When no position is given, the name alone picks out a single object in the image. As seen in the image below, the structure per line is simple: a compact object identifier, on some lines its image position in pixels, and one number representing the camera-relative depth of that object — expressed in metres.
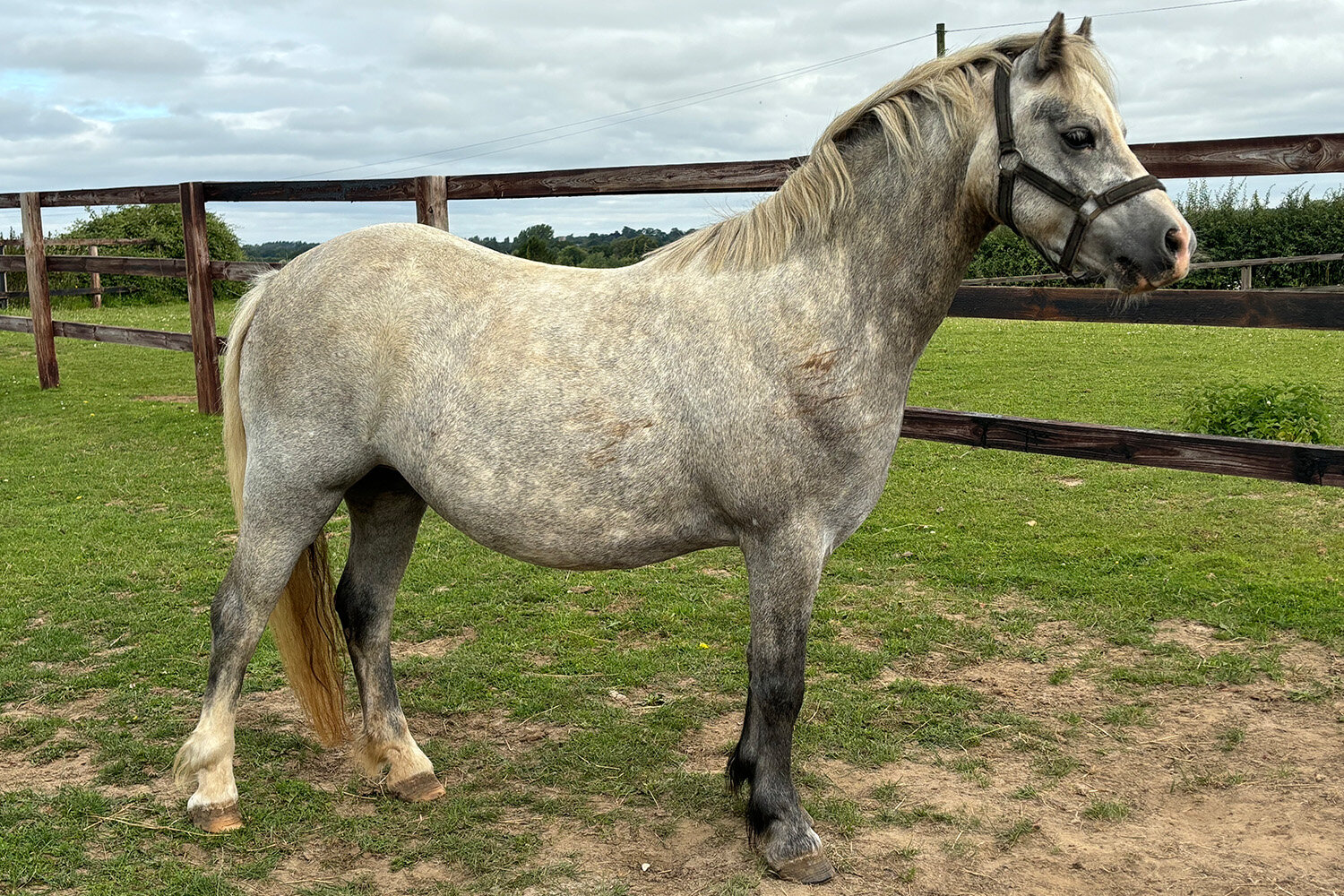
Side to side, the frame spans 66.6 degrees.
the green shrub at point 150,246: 24.69
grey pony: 2.62
